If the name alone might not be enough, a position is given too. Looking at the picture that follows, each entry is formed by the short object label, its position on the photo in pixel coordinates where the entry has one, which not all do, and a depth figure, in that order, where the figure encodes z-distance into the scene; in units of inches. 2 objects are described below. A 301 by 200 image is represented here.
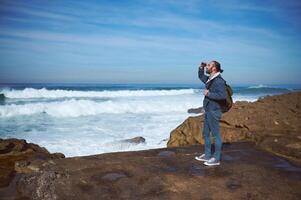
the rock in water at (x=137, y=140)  477.7
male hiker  188.7
